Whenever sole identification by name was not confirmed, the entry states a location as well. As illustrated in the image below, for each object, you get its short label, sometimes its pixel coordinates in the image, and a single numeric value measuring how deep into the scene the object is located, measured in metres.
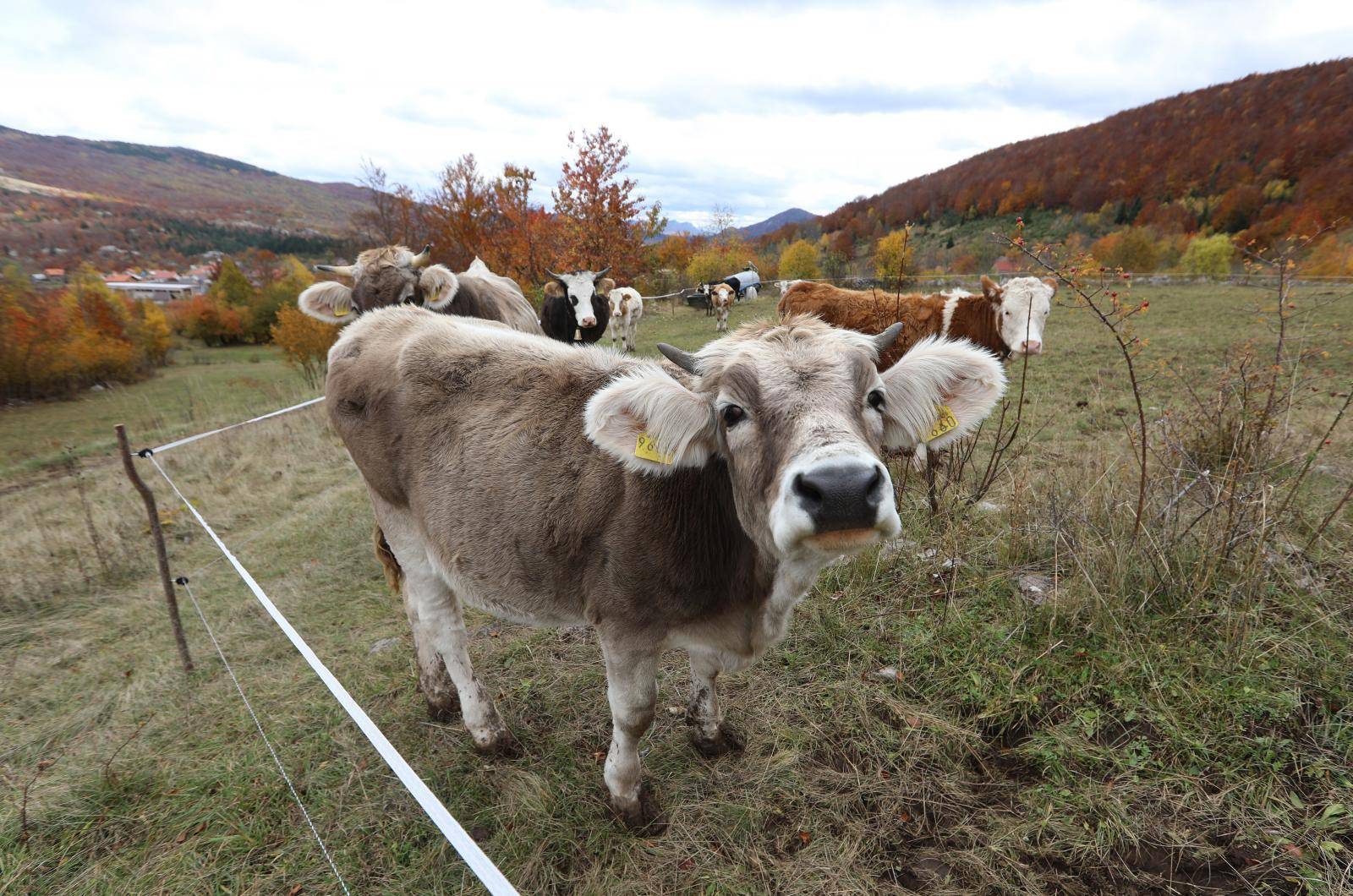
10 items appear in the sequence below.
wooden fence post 4.15
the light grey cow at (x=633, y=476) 2.07
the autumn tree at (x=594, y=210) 28.80
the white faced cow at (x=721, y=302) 22.89
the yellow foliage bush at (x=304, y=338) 24.56
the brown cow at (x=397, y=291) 6.94
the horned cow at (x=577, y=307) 13.31
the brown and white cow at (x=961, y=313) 8.17
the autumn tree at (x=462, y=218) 28.30
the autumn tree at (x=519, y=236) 27.66
